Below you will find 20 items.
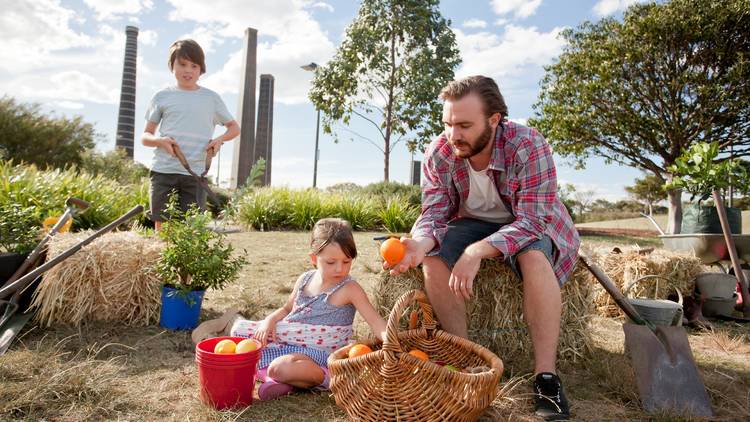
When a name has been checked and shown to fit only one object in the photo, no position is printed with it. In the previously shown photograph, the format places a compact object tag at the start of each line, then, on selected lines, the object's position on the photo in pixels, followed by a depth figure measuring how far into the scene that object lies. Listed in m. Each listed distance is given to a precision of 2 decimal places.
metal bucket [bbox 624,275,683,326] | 2.75
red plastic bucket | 1.90
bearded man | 2.17
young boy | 3.30
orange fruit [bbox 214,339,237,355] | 2.02
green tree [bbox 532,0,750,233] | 13.15
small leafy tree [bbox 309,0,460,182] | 13.18
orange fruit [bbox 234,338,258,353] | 2.01
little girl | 2.26
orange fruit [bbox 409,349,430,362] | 2.03
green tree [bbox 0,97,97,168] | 20.88
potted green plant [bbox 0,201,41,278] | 3.27
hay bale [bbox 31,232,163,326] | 2.99
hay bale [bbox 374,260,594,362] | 2.68
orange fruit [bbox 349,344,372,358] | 2.03
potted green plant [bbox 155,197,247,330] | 2.96
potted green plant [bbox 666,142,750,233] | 3.66
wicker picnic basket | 1.72
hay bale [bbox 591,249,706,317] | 3.96
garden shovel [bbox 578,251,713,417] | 2.08
